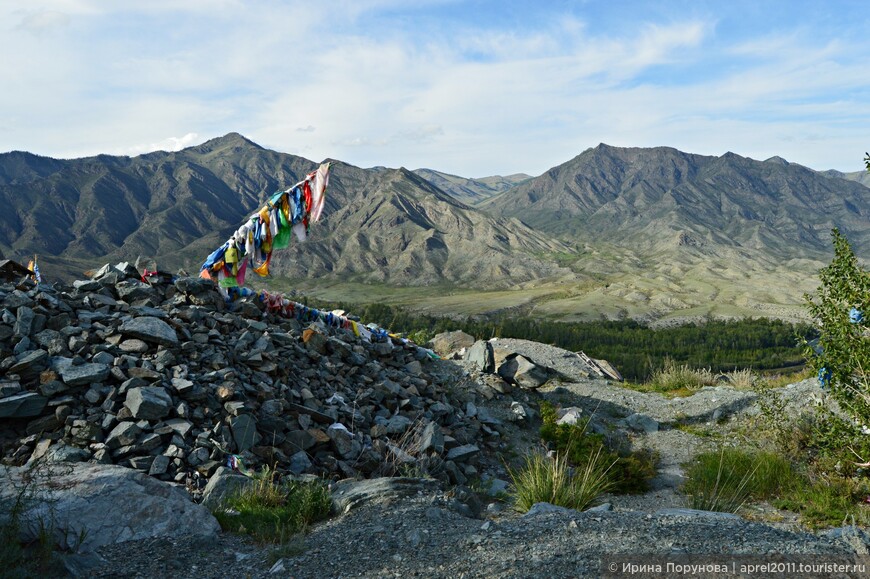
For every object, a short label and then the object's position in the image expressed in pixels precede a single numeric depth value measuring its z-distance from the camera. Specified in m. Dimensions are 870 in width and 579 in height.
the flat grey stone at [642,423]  15.29
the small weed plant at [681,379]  20.06
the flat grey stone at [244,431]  8.59
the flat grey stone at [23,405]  7.95
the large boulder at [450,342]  24.12
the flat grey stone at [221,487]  6.97
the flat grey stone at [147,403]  8.30
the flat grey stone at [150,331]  9.88
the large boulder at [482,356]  17.77
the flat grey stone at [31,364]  8.51
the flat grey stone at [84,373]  8.53
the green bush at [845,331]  7.16
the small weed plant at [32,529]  4.83
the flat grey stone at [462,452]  10.76
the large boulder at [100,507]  5.69
